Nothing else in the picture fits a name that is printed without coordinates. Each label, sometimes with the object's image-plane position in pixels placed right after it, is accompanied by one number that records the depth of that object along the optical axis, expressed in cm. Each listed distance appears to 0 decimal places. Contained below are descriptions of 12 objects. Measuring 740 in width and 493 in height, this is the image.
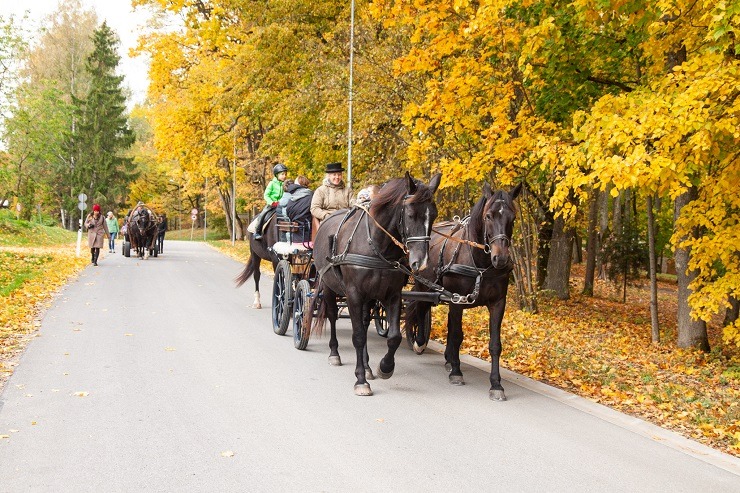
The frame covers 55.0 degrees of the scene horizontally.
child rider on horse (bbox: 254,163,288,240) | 1173
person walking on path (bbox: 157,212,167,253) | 3010
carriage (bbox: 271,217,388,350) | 975
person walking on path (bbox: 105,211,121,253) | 3259
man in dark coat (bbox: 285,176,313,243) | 1073
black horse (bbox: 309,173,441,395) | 687
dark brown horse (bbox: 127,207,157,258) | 2622
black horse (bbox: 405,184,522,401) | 708
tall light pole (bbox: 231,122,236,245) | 4611
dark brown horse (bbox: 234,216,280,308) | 1231
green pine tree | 5416
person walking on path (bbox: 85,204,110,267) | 2288
